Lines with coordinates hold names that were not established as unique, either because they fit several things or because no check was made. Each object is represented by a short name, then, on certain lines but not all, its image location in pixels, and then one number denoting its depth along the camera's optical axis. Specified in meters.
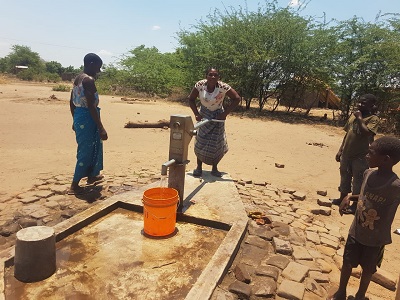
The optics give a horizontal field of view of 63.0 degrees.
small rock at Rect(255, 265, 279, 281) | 2.47
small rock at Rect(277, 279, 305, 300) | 2.27
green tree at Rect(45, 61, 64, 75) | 45.56
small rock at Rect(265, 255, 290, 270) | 2.65
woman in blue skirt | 3.65
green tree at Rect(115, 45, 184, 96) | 20.88
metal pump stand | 2.97
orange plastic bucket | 2.68
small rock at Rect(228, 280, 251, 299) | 2.21
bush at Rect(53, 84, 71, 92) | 20.78
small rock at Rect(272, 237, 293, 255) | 2.88
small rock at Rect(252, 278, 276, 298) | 2.26
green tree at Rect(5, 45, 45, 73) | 44.69
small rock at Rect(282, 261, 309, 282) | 2.49
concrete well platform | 2.12
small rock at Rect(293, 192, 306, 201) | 4.51
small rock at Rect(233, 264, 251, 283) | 2.37
